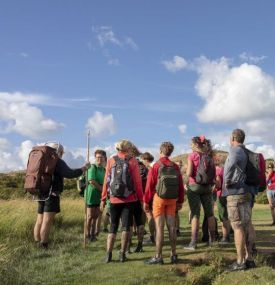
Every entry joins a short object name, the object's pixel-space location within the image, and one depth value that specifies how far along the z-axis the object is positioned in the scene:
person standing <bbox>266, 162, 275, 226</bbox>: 15.12
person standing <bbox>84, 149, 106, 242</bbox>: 11.05
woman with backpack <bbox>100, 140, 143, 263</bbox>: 8.55
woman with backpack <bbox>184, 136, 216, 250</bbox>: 9.43
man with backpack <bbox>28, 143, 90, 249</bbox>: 9.52
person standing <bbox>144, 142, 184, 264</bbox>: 8.43
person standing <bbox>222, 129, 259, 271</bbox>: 8.01
